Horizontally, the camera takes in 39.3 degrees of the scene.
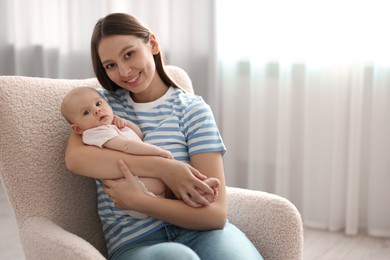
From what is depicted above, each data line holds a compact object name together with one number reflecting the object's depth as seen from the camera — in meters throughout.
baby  1.28
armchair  1.27
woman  1.24
